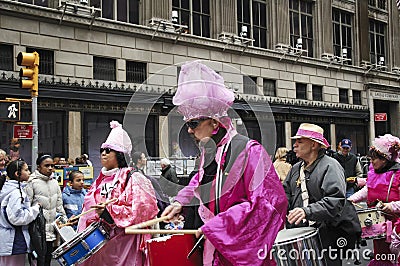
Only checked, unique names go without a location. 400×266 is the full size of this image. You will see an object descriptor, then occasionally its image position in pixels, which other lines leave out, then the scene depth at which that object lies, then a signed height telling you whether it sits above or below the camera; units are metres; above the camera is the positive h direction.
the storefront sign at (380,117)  31.64 +2.28
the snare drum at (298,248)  3.49 -0.68
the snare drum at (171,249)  3.19 -0.60
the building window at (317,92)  28.77 +3.57
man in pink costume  3.03 -0.18
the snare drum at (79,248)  4.80 -0.87
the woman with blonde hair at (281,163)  10.34 -0.18
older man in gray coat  4.50 -0.38
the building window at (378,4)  33.94 +10.28
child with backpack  6.55 -0.75
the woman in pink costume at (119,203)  5.14 -0.48
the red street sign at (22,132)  11.83 +0.66
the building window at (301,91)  27.80 +3.55
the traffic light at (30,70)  11.22 +2.05
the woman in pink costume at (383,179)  5.78 -0.31
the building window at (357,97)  31.55 +3.53
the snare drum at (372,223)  5.51 -0.78
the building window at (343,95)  30.57 +3.56
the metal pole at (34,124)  11.41 +0.80
